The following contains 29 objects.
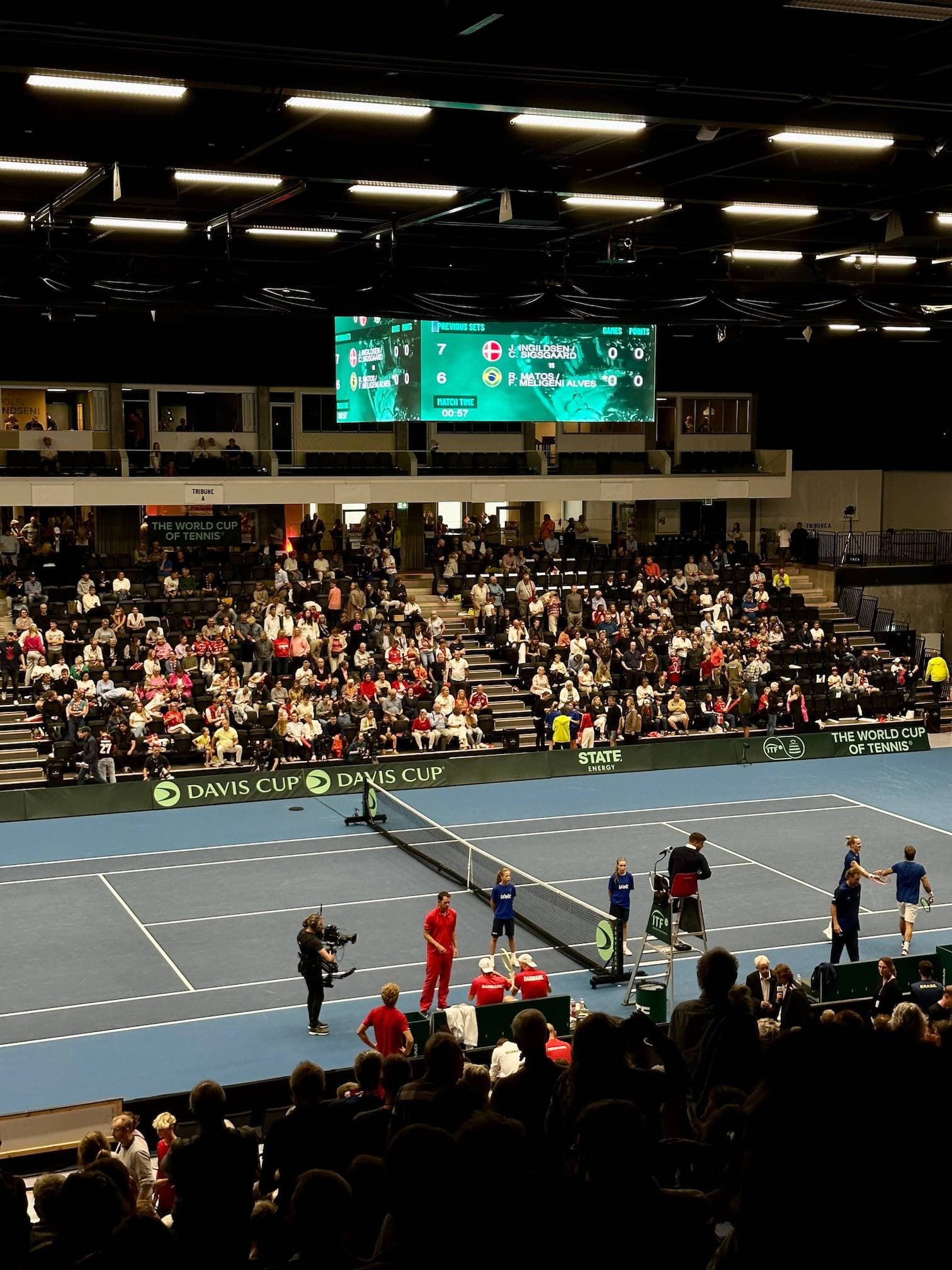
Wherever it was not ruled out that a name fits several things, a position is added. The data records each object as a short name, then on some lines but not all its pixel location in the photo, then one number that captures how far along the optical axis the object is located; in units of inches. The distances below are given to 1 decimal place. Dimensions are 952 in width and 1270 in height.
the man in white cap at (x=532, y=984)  627.2
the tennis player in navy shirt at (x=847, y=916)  714.2
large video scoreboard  1176.8
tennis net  761.6
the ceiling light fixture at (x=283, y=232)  839.7
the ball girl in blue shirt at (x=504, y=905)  730.8
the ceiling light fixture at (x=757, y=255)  920.3
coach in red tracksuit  664.4
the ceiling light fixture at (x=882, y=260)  1003.3
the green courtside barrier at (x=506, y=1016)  587.2
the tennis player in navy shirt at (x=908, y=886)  752.3
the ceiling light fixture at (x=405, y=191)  698.2
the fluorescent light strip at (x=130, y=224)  805.9
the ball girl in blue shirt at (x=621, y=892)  737.6
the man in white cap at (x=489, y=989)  618.8
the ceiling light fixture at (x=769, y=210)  743.1
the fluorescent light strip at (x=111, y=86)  445.7
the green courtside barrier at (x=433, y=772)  1096.8
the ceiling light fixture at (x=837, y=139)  491.8
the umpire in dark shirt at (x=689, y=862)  729.0
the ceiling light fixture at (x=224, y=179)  621.6
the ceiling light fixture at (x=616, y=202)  716.7
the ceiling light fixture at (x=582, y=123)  460.8
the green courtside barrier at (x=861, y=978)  621.3
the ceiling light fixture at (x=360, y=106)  455.2
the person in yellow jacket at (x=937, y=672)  1512.1
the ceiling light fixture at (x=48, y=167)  680.4
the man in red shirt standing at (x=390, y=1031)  526.0
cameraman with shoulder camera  652.1
